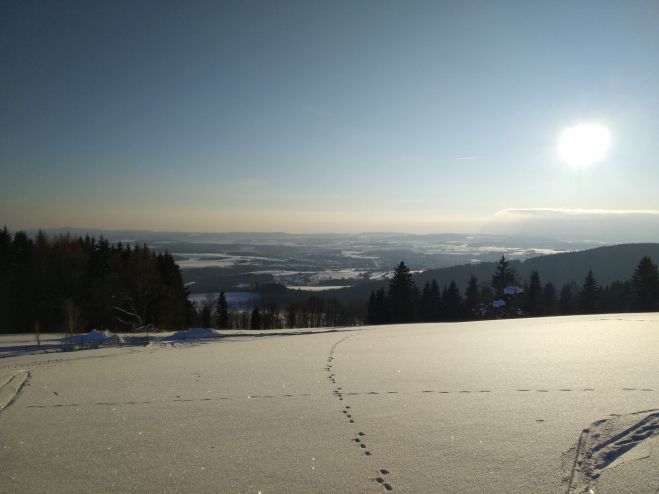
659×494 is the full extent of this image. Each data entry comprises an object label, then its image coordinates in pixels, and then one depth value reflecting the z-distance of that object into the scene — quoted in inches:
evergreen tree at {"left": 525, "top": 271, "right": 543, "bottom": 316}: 1857.8
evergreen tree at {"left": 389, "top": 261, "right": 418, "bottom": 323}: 1699.1
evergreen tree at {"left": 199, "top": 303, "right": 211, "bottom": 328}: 2218.3
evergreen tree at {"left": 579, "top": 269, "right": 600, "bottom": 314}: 1691.7
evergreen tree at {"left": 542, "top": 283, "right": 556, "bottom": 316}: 2079.2
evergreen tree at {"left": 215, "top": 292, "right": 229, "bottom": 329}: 2126.0
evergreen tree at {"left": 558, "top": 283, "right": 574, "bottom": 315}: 1968.5
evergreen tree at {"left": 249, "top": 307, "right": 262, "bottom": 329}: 2189.0
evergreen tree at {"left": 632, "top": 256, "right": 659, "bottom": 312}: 1423.5
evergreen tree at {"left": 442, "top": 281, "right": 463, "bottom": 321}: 1984.5
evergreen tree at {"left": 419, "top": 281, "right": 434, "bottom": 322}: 1968.8
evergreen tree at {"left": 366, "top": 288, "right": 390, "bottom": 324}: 1777.7
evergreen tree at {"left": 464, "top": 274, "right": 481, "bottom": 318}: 1967.3
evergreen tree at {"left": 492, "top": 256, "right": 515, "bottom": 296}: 1694.1
